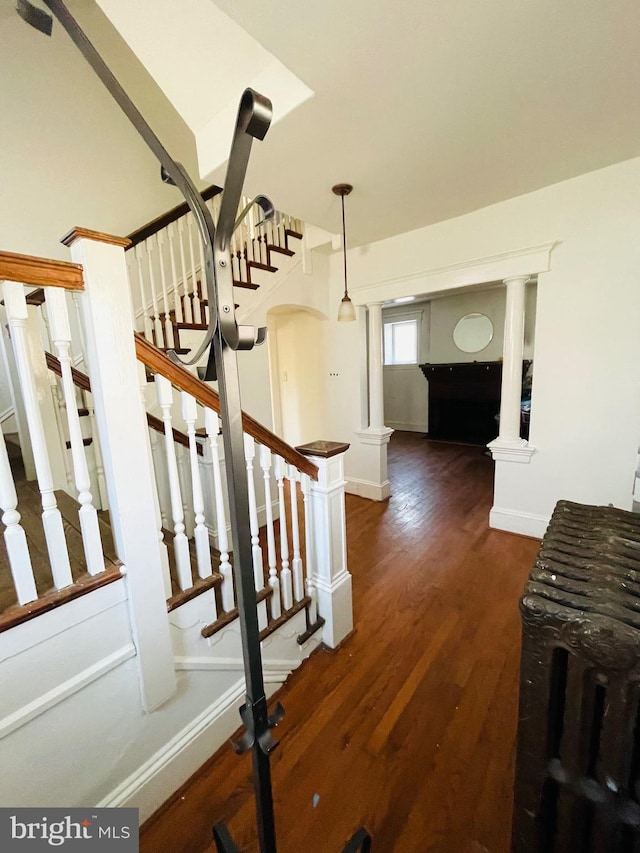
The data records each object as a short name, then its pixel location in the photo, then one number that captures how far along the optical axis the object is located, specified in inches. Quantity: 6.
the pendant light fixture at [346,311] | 109.3
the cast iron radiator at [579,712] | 27.9
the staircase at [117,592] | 35.5
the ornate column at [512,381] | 104.2
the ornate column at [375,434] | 140.8
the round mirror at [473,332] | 220.7
